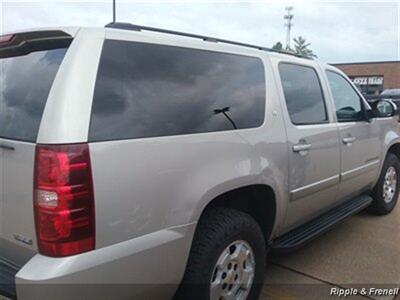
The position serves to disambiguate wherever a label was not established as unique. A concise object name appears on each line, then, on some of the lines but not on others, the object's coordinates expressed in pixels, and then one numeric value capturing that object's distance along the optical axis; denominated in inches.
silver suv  81.7
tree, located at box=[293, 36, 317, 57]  3119.6
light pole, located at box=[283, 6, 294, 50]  2295.8
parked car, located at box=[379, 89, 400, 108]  904.3
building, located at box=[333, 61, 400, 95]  1657.2
